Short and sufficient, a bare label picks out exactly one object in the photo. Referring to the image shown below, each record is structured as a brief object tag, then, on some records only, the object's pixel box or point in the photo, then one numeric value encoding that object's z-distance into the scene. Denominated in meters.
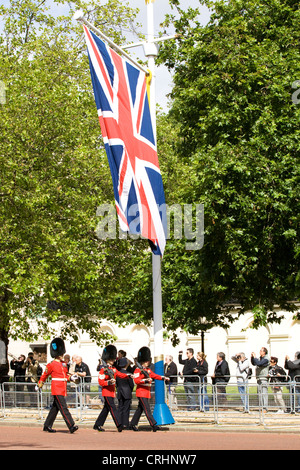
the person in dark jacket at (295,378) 18.31
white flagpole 17.56
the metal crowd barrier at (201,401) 18.36
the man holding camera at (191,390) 19.55
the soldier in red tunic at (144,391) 17.27
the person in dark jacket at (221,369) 21.50
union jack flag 15.56
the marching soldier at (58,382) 16.96
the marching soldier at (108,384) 17.58
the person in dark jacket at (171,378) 19.88
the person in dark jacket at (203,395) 19.28
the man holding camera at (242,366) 21.80
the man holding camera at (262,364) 22.34
